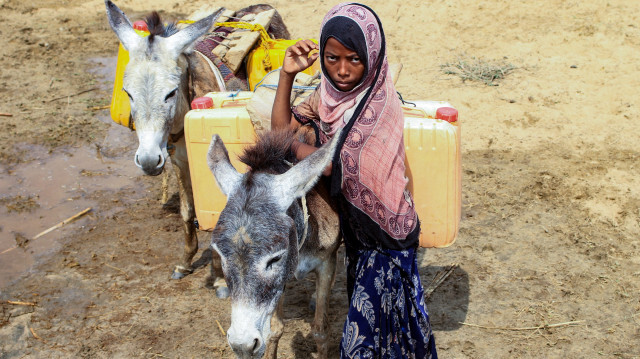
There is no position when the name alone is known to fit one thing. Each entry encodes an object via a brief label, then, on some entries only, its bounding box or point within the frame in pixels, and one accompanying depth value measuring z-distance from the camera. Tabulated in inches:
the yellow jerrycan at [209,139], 128.6
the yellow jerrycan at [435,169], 117.5
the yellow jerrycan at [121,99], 172.7
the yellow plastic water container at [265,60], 177.5
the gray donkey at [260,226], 90.6
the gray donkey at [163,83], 146.4
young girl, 99.7
